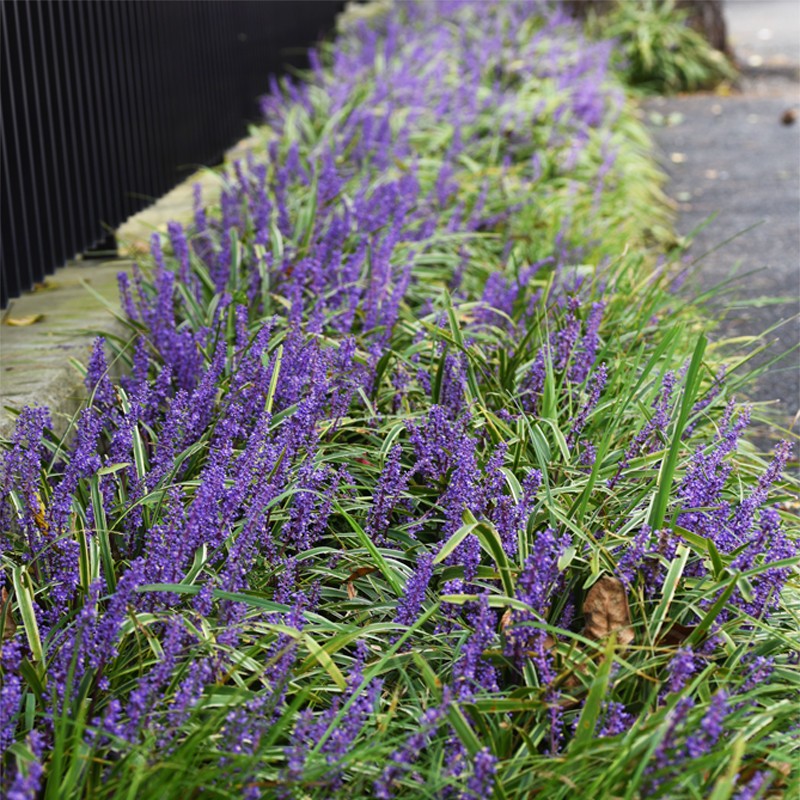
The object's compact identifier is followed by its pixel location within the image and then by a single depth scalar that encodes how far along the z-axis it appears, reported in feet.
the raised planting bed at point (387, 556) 5.46
